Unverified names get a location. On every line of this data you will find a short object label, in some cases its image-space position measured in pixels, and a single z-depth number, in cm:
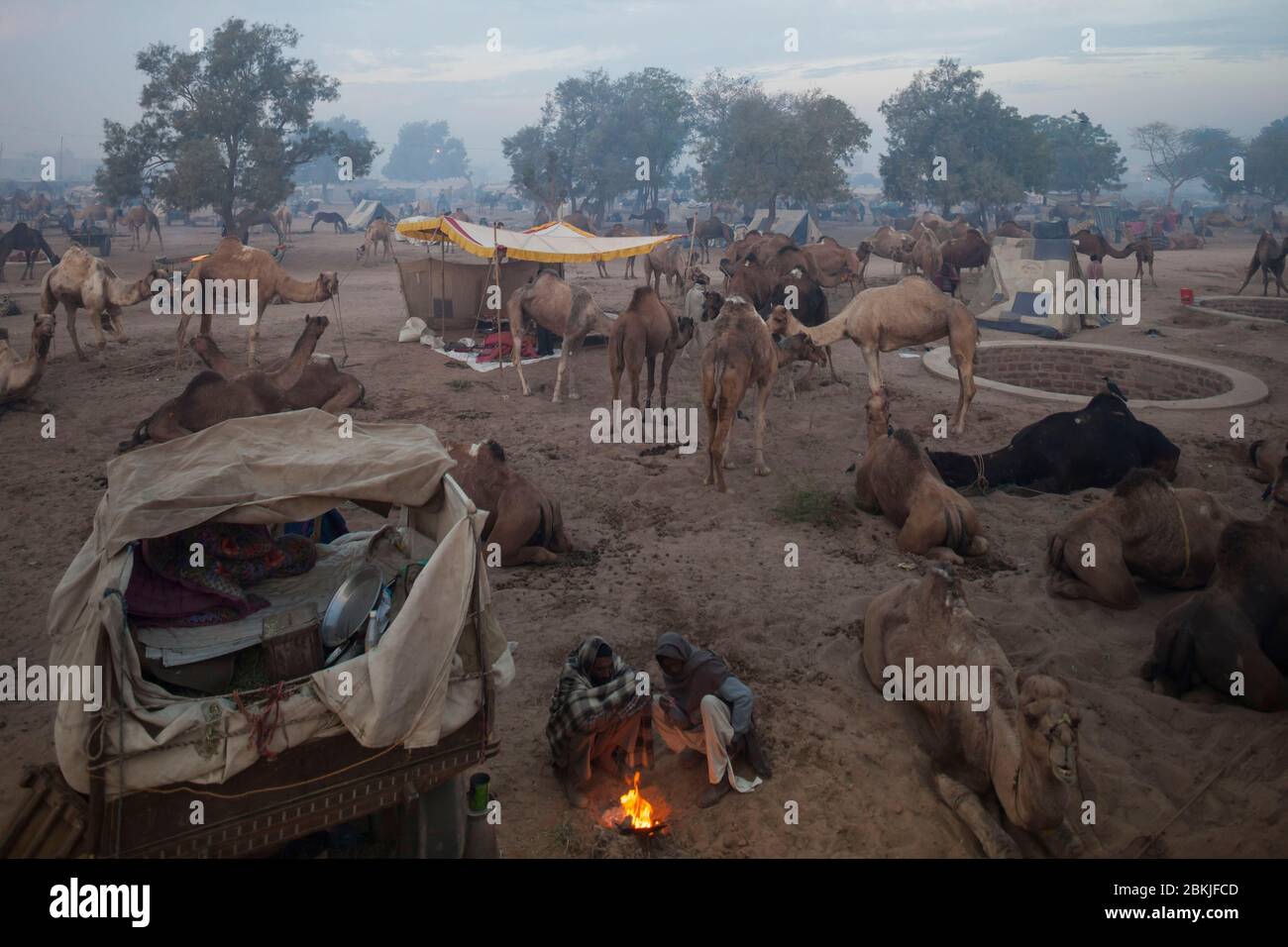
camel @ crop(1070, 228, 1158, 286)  2377
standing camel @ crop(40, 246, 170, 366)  1449
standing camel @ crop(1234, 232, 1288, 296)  2172
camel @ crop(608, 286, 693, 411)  1112
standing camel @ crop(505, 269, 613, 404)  1295
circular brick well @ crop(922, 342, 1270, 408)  1252
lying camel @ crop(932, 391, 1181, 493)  907
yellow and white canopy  1497
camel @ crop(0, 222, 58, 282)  2348
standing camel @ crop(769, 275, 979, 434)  1105
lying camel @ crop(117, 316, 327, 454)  938
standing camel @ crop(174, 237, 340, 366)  1451
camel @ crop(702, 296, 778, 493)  923
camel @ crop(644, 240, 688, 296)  2102
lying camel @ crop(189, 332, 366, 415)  1098
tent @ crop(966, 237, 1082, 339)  1738
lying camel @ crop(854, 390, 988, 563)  764
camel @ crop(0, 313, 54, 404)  1141
